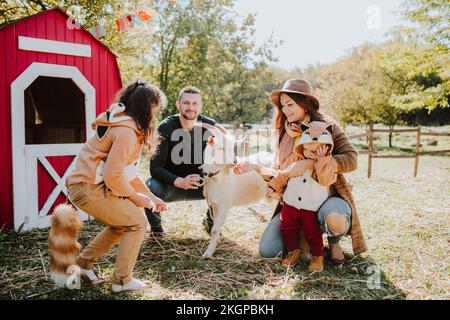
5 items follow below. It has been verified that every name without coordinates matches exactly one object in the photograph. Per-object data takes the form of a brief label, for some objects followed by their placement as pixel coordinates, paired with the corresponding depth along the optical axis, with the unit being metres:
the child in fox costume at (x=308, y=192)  3.36
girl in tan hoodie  2.80
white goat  3.71
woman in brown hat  3.47
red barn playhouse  4.73
